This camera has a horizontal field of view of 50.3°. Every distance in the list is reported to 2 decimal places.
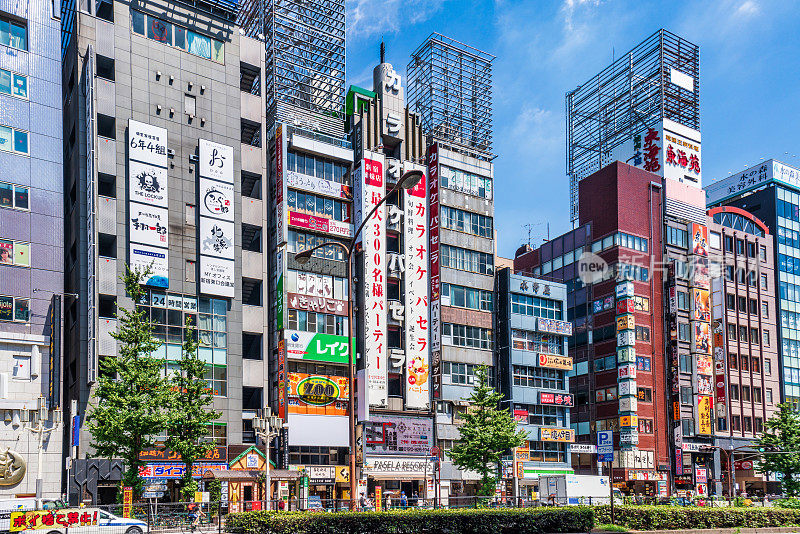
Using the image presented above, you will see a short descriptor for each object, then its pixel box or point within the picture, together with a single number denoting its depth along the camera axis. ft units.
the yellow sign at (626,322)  286.87
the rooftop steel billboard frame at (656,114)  321.11
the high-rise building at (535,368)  259.39
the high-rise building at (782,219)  350.43
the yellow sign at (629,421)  279.49
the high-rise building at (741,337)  312.50
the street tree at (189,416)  160.76
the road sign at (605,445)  130.63
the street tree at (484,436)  204.03
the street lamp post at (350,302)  97.14
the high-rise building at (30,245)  179.01
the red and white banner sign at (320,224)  225.76
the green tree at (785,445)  268.82
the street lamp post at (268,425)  138.31
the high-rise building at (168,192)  196.34
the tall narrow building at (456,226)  244.63
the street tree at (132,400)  153.58
